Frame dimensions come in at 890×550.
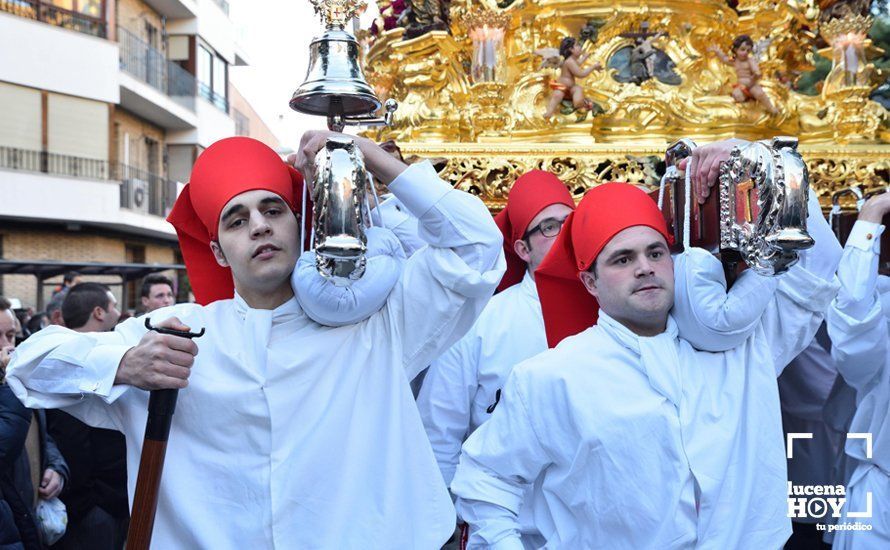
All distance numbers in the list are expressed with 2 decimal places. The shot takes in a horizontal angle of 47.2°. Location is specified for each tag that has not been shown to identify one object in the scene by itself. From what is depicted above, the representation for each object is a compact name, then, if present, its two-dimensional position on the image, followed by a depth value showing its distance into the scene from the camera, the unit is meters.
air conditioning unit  21.70
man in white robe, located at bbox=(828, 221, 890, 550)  3.45
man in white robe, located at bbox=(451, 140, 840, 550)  2.59
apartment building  18.19
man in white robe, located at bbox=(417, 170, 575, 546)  3.97
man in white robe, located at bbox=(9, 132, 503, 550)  2.44
